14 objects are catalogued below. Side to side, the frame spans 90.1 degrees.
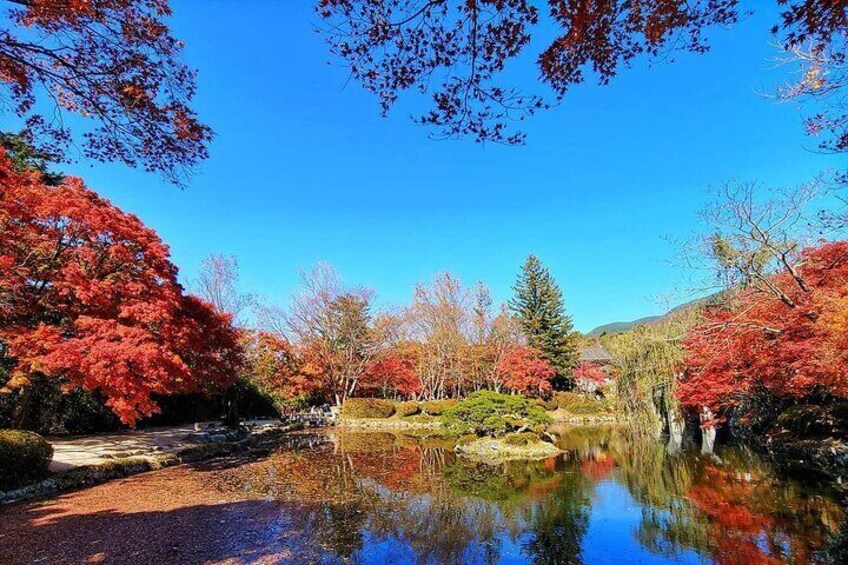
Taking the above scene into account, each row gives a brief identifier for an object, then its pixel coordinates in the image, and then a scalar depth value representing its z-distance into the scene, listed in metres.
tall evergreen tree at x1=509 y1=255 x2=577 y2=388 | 29.30
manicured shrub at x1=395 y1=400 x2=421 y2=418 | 21.83
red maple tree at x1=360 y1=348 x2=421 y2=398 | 24.62
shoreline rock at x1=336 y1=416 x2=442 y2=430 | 19.83
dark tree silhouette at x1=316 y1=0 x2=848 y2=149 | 3.09
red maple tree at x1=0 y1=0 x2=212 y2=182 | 2.93
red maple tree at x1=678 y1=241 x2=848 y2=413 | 7.22
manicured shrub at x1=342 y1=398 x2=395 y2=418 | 20.84
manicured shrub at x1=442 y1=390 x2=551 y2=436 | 13.29
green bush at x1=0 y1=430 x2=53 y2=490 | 6.23
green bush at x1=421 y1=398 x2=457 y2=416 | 21.70
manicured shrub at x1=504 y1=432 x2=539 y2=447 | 12.25
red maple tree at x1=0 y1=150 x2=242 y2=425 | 7.39
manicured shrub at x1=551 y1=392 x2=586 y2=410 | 25.32
